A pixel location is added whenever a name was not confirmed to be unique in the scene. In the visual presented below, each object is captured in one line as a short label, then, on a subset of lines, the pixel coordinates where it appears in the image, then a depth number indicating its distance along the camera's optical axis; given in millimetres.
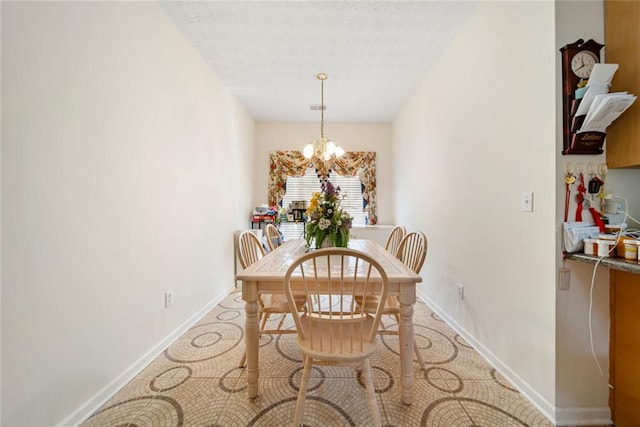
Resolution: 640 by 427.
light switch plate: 1412
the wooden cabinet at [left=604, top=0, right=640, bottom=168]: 1142
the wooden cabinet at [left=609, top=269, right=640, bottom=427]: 1165
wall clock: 1220
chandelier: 3188
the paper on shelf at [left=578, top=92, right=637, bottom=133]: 1086
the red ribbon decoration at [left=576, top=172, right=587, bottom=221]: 1248
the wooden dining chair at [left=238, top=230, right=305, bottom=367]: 1668
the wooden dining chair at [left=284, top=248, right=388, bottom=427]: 1146
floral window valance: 4418
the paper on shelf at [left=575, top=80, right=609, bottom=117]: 1157
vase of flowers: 1859
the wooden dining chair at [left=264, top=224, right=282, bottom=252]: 2514
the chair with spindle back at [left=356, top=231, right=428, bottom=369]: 1659
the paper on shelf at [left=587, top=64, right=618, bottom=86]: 1146
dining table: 1347
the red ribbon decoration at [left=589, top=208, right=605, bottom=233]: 1226
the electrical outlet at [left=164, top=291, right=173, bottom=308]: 1965
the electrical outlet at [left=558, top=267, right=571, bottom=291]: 1265
